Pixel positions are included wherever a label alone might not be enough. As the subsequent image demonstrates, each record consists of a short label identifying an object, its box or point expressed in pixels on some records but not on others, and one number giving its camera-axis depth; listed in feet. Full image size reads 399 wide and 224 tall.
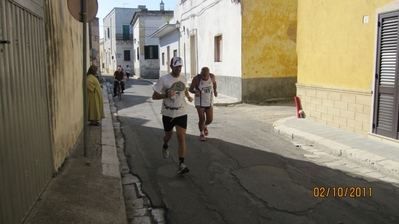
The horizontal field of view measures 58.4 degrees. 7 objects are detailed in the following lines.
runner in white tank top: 25.77
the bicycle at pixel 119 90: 56.13
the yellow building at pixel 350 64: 23.29
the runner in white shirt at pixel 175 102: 18.02
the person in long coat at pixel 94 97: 29.68
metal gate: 10.42
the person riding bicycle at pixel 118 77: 57.47
